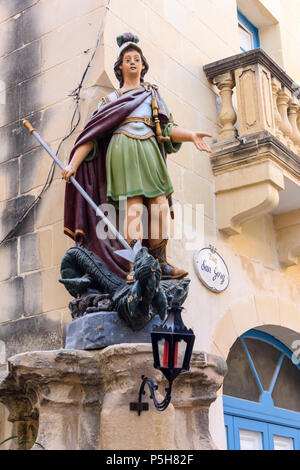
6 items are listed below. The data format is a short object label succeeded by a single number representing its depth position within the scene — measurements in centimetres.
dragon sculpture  862
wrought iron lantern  808
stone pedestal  845
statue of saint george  1010
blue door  1393
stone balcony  1331
